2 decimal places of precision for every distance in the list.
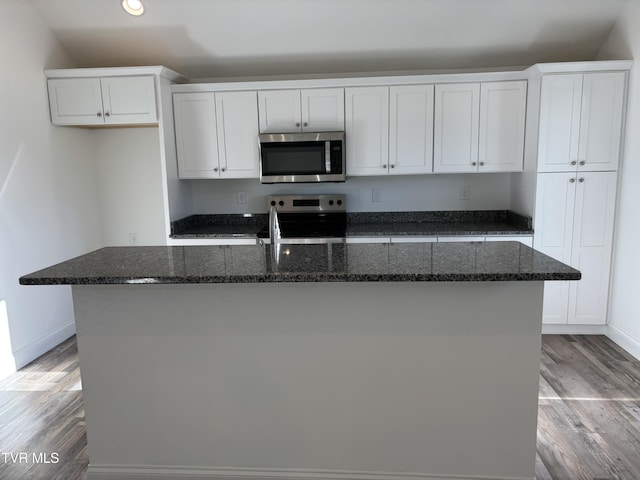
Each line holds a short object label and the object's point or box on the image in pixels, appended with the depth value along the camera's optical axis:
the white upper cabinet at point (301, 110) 3.64
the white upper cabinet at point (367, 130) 3.61
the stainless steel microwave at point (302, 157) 3.61
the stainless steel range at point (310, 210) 4.04
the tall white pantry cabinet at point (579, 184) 3.35
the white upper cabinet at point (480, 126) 3.55
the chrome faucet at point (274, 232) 2.15
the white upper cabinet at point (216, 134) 3.69
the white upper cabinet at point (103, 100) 3.50
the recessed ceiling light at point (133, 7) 2.37
